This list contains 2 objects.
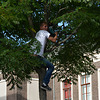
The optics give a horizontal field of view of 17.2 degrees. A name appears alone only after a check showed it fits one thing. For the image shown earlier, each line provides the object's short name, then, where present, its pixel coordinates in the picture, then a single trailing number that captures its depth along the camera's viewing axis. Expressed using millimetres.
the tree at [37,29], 9180
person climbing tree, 9859
